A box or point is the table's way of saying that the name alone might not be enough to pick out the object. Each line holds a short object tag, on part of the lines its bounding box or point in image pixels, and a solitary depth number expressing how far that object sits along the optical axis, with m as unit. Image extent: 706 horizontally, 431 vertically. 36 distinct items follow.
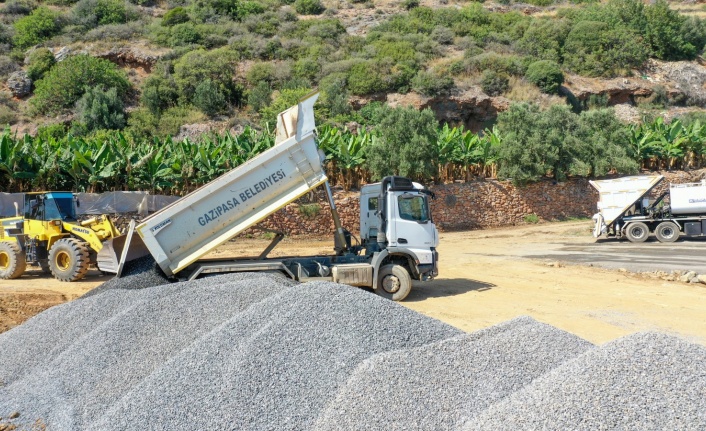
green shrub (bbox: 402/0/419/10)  63.06
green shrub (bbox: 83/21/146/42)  47.53
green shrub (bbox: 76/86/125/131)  37.22
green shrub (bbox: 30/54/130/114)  39.44
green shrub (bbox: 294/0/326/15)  60.50
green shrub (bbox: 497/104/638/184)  29.59
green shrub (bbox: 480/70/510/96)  43.69
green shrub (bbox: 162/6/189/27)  52.28
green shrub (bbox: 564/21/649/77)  50.28
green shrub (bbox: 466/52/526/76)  45.59
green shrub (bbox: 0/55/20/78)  44.06
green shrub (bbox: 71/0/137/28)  51.22
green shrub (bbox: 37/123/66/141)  34.83
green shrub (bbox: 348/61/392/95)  42.66
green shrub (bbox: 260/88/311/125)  37.31
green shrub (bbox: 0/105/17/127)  37.41
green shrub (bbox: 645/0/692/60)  55.38
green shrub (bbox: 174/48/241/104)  41.94
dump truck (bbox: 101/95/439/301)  10.30
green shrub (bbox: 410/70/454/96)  41.84
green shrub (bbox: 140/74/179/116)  40.44
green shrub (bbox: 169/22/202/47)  48.22
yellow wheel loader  14.63
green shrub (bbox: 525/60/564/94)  45.34
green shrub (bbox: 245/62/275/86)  44.19
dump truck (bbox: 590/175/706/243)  21.97
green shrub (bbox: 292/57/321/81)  44.97
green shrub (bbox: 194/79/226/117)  40.06
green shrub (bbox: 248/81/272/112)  40.94
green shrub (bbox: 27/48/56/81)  42.81
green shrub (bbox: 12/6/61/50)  47.38
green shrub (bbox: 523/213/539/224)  30.86
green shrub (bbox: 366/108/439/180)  27.30
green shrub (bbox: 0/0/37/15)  53.69
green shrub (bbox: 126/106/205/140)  37.81
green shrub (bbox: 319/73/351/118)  39.59
